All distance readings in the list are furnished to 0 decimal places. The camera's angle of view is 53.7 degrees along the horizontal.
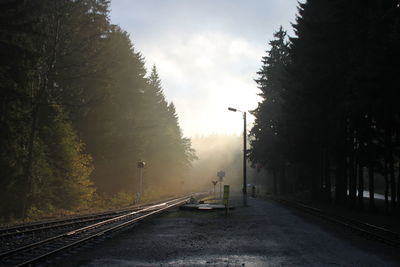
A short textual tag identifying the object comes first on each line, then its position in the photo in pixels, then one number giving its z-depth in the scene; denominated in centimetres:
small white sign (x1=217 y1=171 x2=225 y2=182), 3264
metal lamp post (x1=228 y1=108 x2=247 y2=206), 2971
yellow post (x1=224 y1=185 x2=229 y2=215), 2217
